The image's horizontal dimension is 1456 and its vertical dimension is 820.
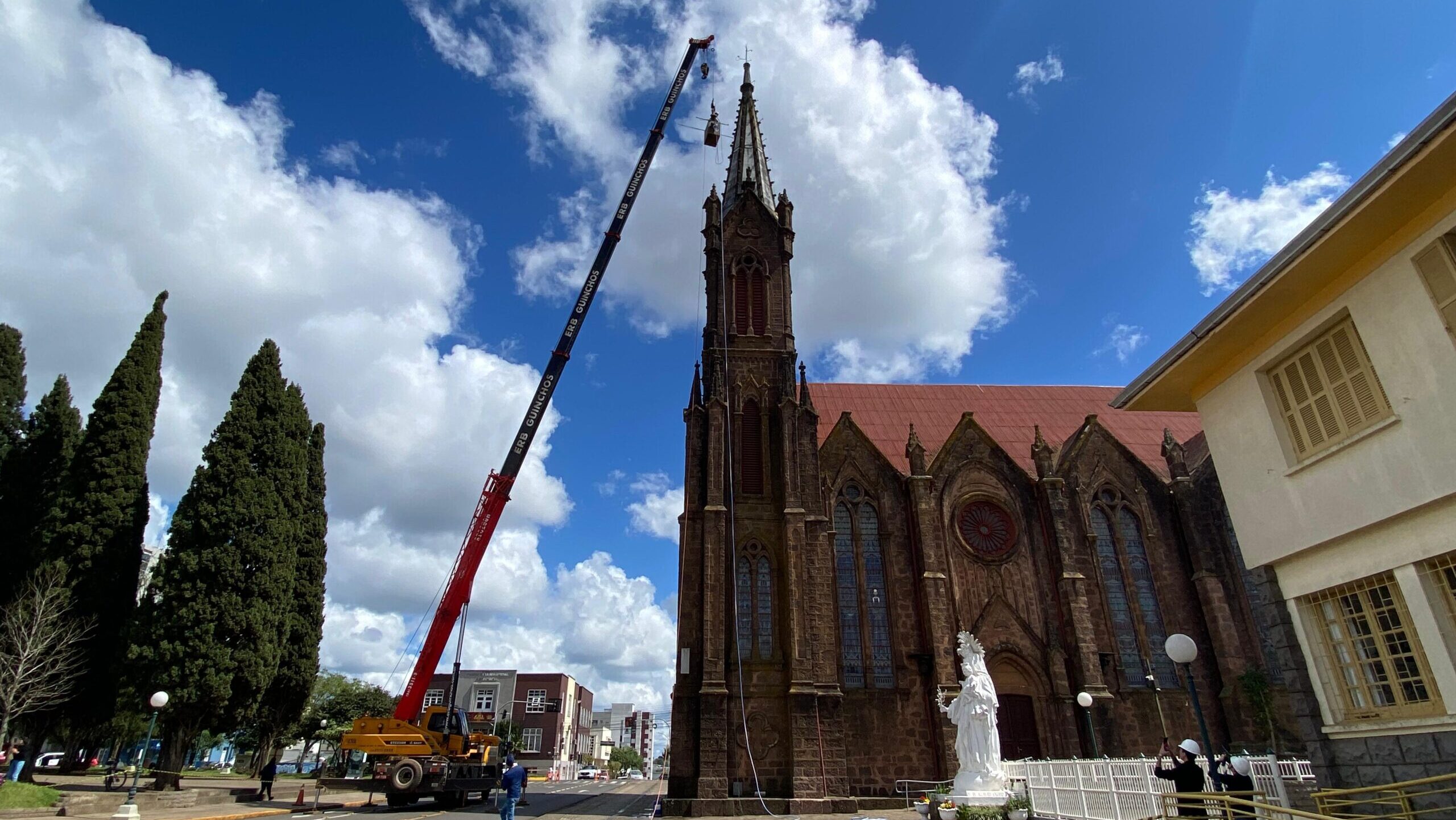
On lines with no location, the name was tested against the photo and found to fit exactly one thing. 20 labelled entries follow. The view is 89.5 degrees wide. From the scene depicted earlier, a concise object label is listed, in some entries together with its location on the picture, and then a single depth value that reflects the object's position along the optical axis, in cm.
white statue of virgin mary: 1584
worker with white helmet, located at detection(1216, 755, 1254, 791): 889
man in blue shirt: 1405
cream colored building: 743
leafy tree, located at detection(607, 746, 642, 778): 12556
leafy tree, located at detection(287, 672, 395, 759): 5397
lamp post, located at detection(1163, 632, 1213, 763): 1025
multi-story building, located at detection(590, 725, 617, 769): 12025
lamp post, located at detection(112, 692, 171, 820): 1395
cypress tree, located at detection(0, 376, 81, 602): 2423
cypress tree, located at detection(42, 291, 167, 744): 2364
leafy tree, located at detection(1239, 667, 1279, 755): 2488
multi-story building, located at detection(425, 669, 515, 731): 7675
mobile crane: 2108
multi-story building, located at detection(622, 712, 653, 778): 17000
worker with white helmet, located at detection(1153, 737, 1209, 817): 884
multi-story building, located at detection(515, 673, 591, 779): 7906
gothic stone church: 2417
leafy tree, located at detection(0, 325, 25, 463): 2672
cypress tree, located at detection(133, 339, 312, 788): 2262
